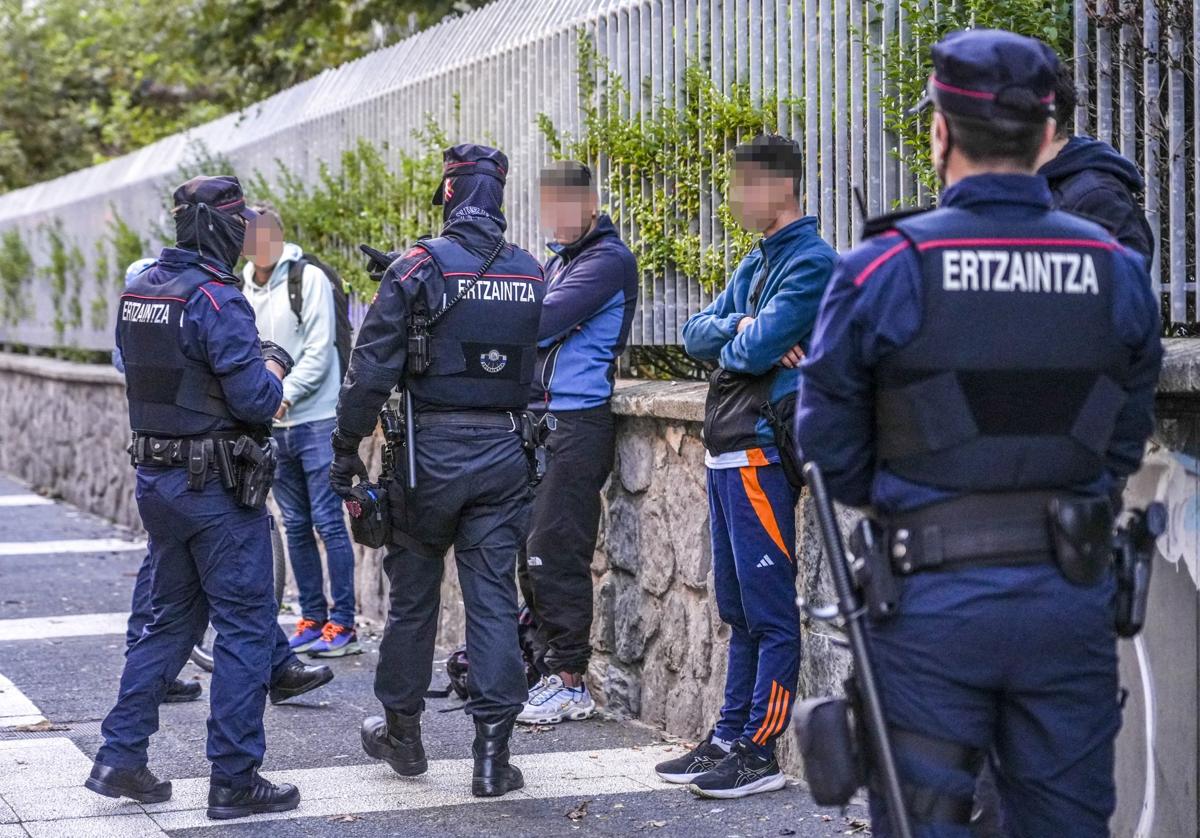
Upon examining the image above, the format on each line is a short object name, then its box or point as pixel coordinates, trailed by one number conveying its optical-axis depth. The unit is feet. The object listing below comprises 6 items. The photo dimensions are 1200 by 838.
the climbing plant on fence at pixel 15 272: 119.34
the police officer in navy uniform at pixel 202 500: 33.87
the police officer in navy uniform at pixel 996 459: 19.07
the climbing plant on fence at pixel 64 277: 104.68
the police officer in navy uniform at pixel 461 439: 34.88
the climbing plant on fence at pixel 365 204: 59.32
